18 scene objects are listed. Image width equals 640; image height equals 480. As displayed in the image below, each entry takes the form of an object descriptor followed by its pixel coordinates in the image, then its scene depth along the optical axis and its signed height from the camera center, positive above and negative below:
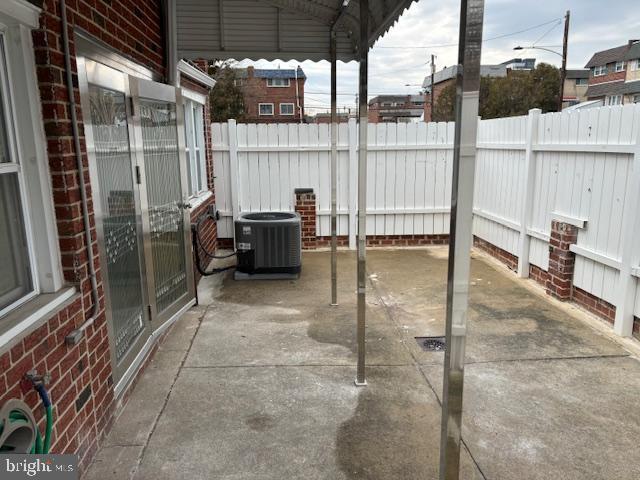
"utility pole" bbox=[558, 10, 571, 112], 19.26 +3.97
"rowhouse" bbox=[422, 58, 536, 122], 38.53 +6.03
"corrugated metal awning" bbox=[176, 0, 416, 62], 4.51 +1.20
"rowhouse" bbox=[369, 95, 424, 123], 52.16 +4.88
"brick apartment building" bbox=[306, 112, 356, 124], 44.72 +3.02
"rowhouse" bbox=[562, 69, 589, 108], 48.84 +6.19
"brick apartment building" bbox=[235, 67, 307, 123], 41.50 +4.72
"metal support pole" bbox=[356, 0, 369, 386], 3.00 -0.25
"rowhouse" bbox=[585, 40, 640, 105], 34.88 +5.77
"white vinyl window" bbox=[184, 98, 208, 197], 6.36 +0.02
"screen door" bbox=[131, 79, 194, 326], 3.57 -0.39
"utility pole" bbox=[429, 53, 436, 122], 34.72 +5.89
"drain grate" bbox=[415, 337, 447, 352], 4.06 -1.72
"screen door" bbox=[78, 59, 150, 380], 2.71 -0.35
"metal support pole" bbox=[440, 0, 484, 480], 1.51 -0.28
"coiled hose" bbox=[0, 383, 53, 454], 1.88 -1.14
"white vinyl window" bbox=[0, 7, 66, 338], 2.01 -0.19
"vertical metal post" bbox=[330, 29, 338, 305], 4.64 +0.02
